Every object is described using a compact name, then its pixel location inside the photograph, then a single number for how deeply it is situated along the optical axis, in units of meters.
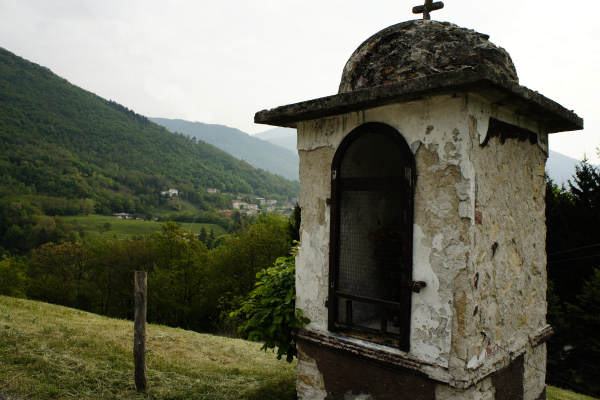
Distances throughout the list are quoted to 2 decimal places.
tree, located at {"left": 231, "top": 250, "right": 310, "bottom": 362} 4.52
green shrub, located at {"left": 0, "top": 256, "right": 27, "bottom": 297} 25.61
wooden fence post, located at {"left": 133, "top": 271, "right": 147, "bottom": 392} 5.38
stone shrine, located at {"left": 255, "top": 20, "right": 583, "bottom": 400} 3.32
